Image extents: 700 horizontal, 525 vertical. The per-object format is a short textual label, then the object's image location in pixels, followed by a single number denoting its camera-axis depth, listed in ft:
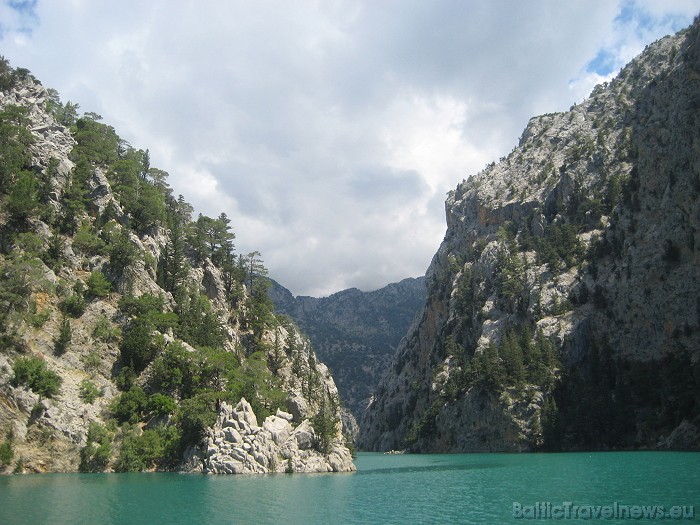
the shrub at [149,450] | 196.34
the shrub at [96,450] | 186.54
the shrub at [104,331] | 226.38
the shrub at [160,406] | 215.10
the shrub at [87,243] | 252.83
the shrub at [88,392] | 201.67
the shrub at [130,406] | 208.33
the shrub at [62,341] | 210.90
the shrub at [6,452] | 167.84
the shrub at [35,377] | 182.29
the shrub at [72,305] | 223.92
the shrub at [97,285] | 238.07
